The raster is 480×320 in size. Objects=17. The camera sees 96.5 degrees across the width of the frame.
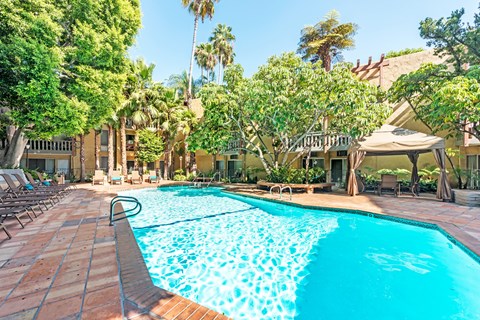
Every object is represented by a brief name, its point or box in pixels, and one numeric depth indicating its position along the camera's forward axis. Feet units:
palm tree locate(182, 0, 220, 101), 70.23
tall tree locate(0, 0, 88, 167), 26.81
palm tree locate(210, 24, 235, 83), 84.79
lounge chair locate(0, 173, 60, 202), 24.31
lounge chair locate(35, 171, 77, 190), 33.11
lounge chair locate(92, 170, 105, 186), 55.36
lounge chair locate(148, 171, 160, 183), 63.46
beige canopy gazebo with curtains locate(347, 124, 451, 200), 31.74
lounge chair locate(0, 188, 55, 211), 20.77
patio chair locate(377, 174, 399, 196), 36.94
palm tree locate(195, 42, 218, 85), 86.17
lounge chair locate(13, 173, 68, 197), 29.06
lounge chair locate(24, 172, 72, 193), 31.01
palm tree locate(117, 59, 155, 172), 59.21
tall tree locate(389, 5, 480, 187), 28.19
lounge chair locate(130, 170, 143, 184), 59.72
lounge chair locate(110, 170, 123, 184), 57.51
